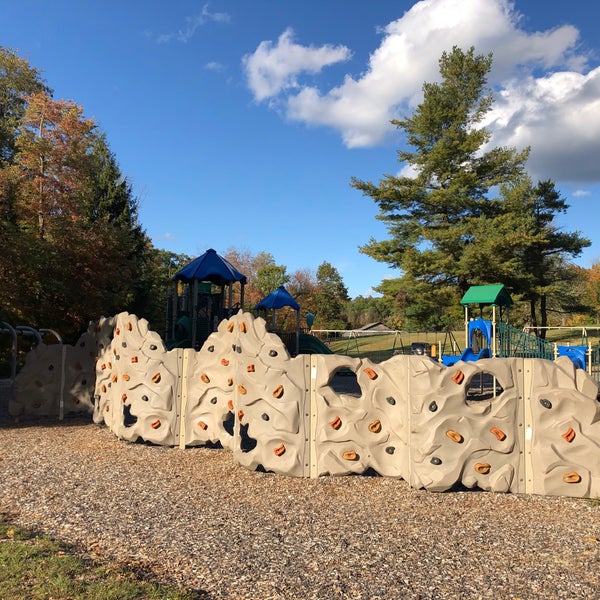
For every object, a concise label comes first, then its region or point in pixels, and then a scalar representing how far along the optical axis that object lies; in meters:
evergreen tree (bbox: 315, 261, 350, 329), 51.88
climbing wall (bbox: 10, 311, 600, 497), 6.05
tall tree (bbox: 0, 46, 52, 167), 26.91
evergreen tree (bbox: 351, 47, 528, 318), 25.69
